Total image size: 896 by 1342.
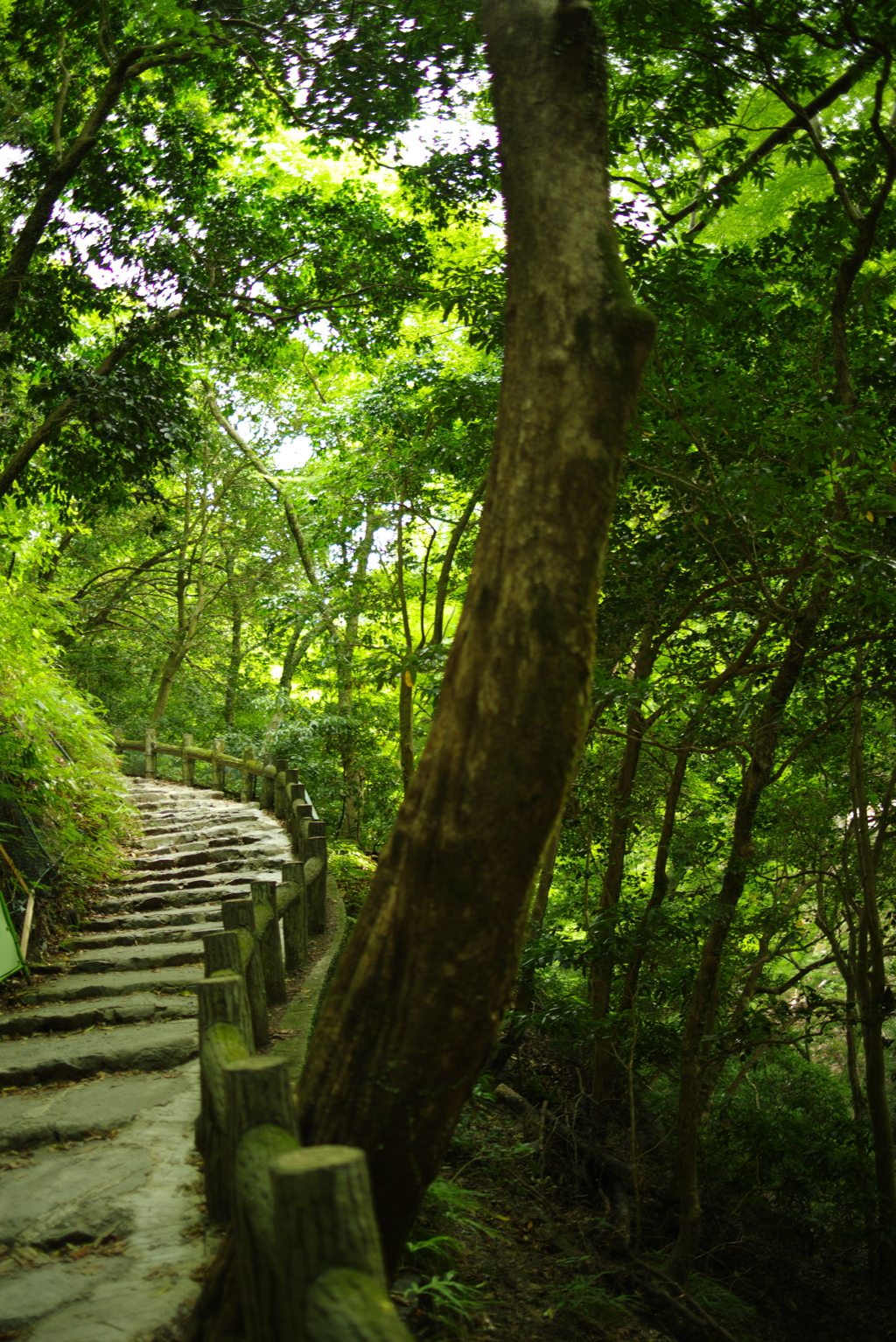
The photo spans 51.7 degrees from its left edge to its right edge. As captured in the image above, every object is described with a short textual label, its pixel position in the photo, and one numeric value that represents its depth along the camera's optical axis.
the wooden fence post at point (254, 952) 4.40
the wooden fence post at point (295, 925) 6.34
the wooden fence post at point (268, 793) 13.60
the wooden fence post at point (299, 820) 8.48
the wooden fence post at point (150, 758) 18.31
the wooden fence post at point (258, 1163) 2.05
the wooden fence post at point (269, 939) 5.00
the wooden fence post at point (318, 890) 7.63
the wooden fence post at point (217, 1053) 3.00
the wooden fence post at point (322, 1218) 1.78
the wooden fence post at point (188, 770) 17.67
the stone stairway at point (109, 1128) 2.84
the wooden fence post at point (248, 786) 15.32
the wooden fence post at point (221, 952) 3.71
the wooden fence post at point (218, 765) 16.06
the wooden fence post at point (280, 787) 12.56
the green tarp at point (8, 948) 5.70
